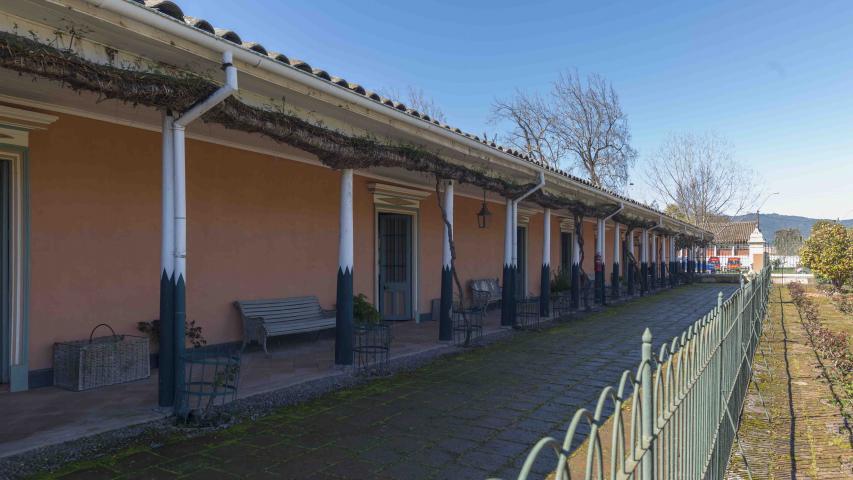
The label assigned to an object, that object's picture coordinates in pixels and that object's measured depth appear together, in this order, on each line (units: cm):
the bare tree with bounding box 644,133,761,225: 3316
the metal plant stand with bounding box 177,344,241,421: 387
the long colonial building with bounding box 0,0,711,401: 353
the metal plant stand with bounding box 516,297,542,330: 922
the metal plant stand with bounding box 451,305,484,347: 749
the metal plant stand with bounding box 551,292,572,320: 1068
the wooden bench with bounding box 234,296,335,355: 637
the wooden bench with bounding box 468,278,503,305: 1136
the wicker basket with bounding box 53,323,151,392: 464
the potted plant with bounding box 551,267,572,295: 1405
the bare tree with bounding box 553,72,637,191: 2861
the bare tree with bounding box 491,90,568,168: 2955
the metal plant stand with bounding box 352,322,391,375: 567
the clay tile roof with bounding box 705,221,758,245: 4786
